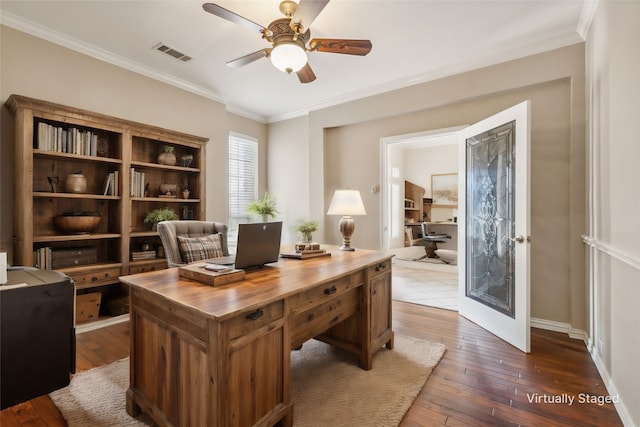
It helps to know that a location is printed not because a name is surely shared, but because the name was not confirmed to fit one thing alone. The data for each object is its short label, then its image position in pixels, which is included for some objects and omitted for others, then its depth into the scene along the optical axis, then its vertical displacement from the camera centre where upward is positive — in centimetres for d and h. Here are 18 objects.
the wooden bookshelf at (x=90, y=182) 254 +32
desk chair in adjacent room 695 -62
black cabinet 108 -46
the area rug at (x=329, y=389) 170 -115
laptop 177 -20
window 493 +62
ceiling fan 204 +126
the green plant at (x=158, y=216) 348 -3
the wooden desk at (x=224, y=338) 124 -61
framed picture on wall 758 +64
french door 250 -11
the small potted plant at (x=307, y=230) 298 -16
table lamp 277 +6
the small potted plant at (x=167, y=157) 362 +70
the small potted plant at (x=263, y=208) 492 +10
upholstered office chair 276 -19
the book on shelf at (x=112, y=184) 313 +31
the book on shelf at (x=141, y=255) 329 -46
